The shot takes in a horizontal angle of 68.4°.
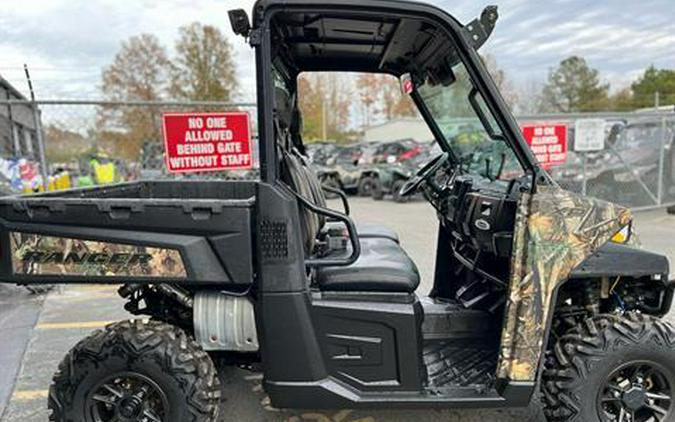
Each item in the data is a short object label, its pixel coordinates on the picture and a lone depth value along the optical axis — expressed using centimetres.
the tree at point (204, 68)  2892
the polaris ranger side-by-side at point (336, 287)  226
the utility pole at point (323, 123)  3021
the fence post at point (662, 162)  862
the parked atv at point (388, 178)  1316
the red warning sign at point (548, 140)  724
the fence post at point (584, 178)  818
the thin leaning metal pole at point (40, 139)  528
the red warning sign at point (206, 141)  555
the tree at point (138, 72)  2509
